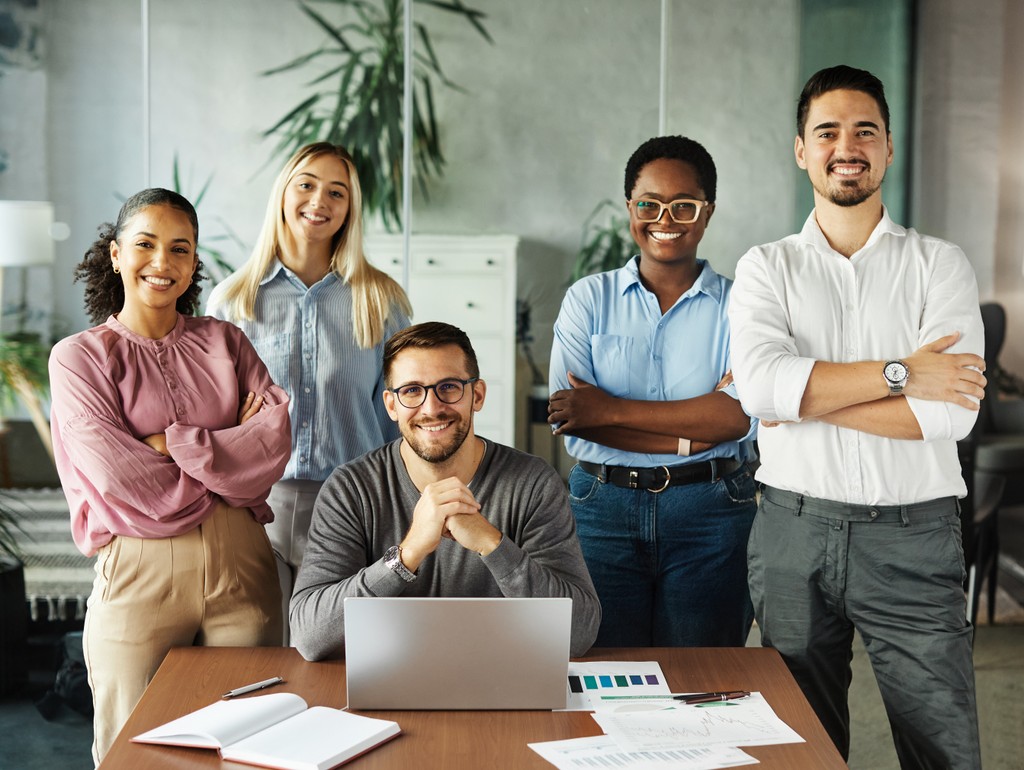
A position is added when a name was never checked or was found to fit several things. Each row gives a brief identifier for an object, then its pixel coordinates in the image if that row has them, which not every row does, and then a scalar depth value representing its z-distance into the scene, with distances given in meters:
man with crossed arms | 2.11
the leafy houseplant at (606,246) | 4.05
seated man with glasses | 1.96
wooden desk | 1.56
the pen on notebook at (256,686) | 1.77
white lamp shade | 4.02
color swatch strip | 1.83
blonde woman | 2.73
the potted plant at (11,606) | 3.88
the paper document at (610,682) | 1.78
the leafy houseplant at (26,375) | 4.05
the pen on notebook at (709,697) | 1.76
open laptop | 1.66
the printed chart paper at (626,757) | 1.53
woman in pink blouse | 2.15
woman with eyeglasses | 2.56
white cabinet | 4.04
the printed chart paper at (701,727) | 1.62
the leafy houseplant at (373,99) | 4.00
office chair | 4.05
